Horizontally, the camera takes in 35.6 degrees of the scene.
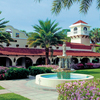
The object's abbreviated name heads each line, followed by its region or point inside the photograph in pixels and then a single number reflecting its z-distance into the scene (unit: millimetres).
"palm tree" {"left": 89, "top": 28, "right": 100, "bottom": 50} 40794
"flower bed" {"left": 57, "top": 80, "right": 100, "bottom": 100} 4965
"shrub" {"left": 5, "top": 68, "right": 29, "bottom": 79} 15506
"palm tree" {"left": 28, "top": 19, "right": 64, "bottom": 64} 23984
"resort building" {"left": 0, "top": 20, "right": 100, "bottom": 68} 26000
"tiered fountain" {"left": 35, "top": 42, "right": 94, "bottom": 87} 10547
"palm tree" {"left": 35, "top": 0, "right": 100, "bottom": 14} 10058
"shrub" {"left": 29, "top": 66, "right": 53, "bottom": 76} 18719
